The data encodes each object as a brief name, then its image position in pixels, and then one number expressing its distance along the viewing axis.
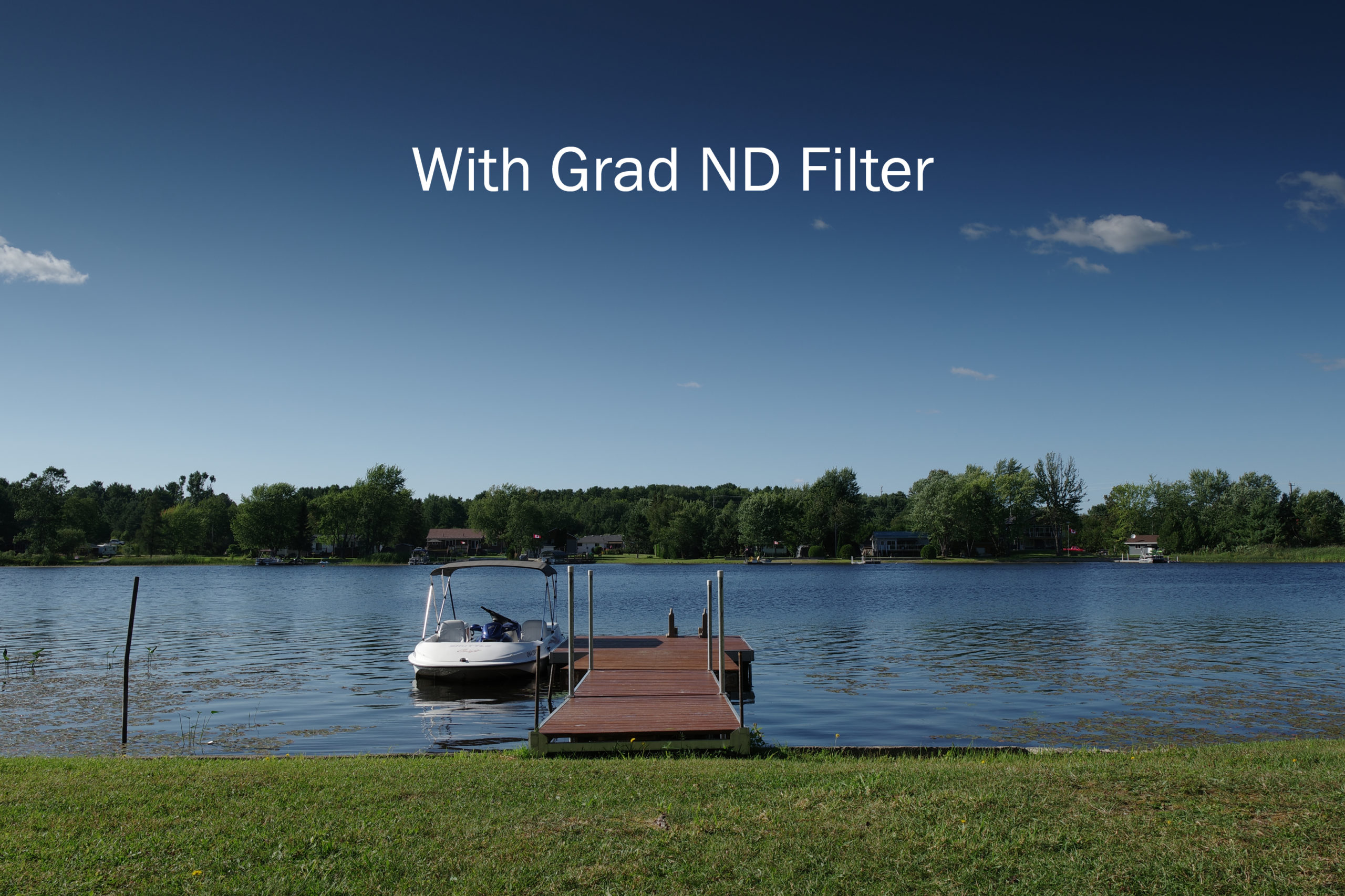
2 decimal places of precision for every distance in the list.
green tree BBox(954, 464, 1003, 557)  109.50
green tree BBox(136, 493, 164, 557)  119.69
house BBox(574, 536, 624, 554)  156.75
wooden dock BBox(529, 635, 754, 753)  10.81
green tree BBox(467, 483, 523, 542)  136.00
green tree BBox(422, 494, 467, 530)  163.50
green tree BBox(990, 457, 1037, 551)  121.94
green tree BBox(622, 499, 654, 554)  134.50
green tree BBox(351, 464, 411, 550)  113.75
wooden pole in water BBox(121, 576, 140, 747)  13.90
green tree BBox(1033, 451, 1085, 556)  129.25
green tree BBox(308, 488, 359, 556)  114.75
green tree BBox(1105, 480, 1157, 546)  131.38
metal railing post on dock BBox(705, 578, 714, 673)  15.22
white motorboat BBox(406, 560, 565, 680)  20.00
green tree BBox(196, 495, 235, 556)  129.75
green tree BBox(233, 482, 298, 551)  113.25
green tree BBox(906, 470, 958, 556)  109.38
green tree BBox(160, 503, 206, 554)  122.88
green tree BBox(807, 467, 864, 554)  113.56
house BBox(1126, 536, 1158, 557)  118.31
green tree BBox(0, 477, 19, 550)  118.44
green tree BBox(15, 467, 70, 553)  104.19
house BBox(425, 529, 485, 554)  146.12
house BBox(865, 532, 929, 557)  122.94
